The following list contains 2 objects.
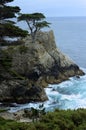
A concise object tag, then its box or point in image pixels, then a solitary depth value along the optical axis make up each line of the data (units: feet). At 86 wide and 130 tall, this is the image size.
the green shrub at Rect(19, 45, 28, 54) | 172.81
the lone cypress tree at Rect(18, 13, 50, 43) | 182.93
